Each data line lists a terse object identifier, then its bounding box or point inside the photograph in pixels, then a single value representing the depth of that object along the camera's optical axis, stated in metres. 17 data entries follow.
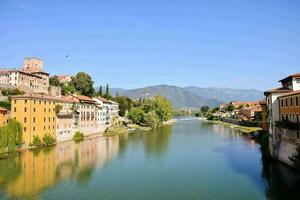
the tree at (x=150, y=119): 114.00
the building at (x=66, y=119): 62.78
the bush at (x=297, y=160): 27.57
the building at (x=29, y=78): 96.94
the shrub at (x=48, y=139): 56.14
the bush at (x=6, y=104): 53.09
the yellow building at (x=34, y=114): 52.28
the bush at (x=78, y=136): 67.46
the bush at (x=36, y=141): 53.41
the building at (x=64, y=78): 130.56
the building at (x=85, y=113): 73.06
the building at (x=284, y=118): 33.41
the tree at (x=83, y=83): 96.81
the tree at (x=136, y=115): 115.25
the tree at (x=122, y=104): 123.88
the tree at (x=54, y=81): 109.86
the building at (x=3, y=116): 48.62
